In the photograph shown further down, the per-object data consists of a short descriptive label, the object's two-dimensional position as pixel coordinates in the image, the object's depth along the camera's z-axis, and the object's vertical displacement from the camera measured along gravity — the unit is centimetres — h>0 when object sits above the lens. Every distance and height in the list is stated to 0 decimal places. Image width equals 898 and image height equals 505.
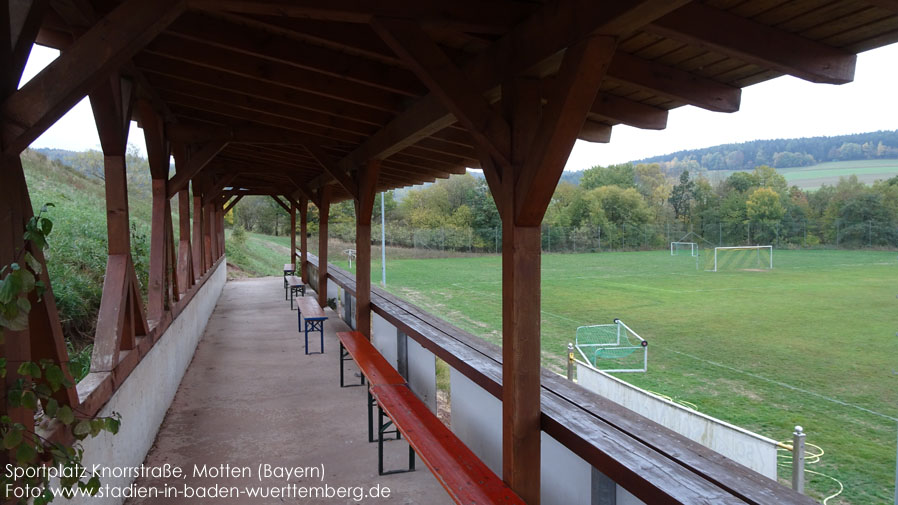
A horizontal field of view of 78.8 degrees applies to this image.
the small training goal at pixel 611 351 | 1091 -262
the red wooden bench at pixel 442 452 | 248 -119
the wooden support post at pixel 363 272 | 620 -48
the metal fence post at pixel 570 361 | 654 -161
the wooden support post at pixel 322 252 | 960 -42
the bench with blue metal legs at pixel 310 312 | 689 -109
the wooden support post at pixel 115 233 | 308 -1
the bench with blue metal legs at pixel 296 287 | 1099 -127
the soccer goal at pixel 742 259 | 3382 -210
